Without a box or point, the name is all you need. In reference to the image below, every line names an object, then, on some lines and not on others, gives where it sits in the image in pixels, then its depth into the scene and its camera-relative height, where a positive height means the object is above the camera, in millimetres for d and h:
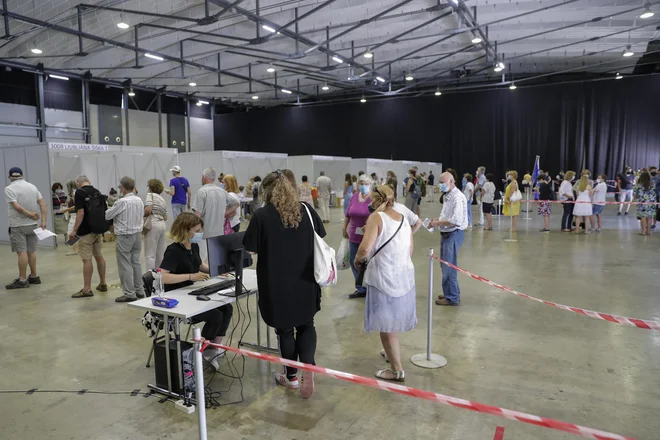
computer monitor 2818 -468
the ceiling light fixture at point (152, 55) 13022 +3667
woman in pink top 4426 -355
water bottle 2873 -660
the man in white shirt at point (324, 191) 12258 -328
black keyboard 2947 -725
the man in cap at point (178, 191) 8891 -205
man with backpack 4859 -467
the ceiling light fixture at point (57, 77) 15783 +3755
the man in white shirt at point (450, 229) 4383 -511
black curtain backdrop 18703 +2449
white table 2605 -752
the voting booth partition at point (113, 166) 11219 +383
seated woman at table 3035 -603
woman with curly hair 2549 -429
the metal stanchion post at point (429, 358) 3258 -1347
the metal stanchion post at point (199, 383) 1781 -808
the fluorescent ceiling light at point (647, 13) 10100 +3680
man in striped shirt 4629 -574
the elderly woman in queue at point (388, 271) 2797 -580
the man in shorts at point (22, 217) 5461 -432
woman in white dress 9367 -467
